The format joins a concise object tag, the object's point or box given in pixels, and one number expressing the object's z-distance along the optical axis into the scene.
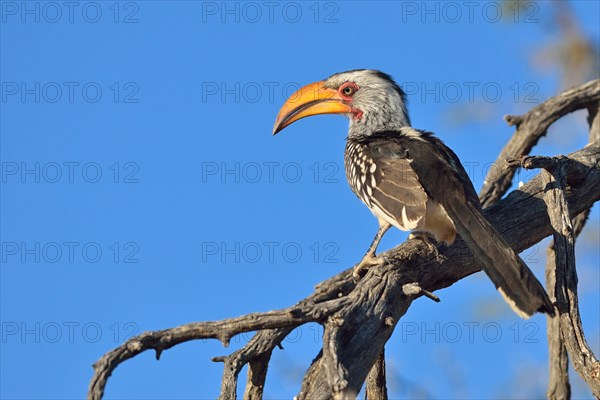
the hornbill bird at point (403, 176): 9.92
